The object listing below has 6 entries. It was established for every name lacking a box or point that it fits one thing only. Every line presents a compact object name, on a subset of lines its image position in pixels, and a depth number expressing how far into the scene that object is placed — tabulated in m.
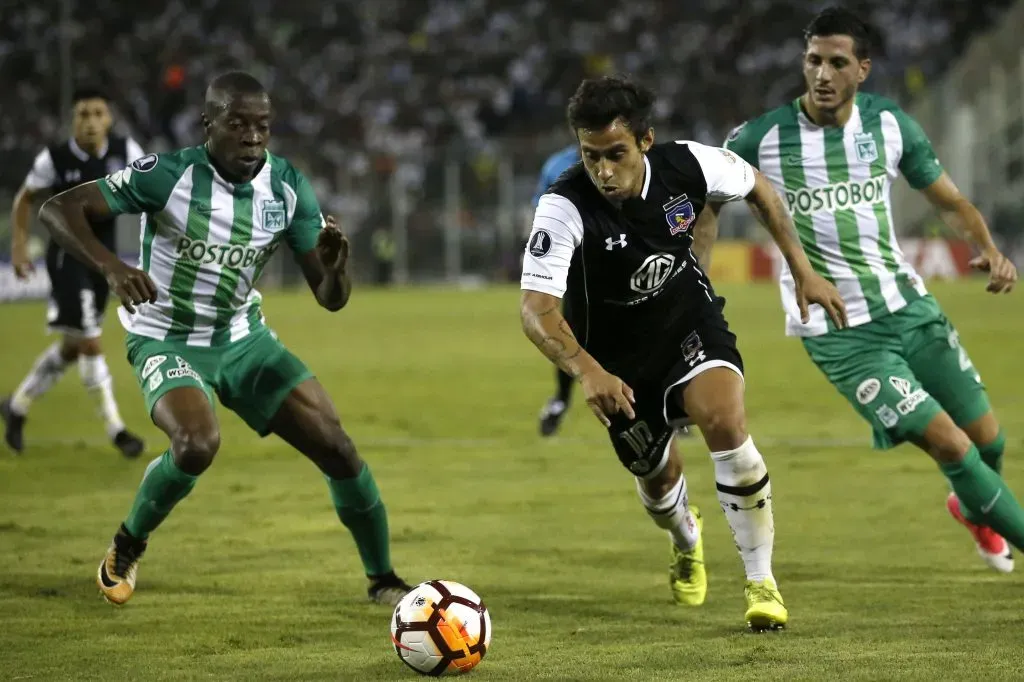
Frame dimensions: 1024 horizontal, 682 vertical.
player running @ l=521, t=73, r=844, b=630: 10.53
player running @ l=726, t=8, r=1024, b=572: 12.84
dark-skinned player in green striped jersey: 12.00
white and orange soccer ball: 9.78
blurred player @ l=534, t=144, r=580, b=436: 22.98
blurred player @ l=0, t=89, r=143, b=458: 20.41
